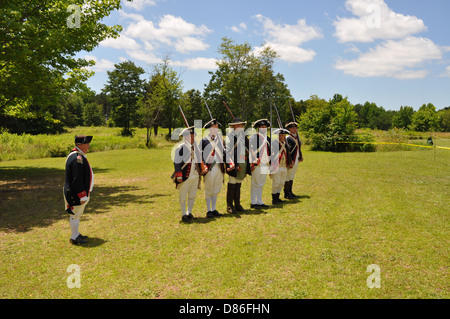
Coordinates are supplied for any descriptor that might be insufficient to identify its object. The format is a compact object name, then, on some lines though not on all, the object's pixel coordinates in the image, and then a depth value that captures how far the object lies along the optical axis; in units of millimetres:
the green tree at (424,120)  72125
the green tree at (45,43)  10148
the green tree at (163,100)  35438
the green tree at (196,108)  58219
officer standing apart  5793
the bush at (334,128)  29119
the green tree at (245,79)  50250
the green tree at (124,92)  56312
